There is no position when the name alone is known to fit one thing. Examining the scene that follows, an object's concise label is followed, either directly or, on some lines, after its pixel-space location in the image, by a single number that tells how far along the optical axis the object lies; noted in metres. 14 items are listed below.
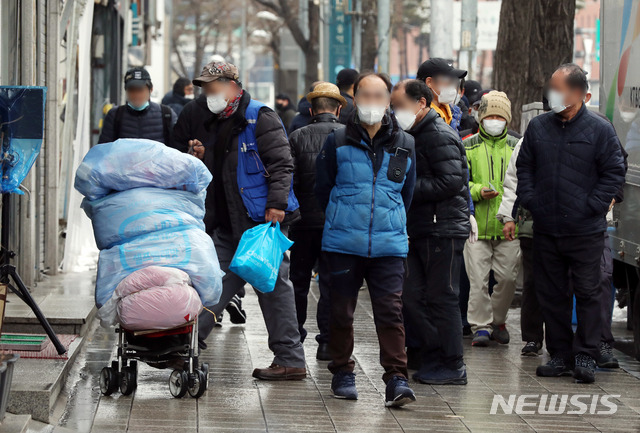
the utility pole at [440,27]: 34.47
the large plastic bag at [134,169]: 13.89
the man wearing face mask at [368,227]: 13.98
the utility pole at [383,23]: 50.56
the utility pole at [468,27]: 37.09
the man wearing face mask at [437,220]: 15.27
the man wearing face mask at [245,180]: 15.13
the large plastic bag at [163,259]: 13.67
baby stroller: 13.73
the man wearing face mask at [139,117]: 21.16
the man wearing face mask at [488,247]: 19.06
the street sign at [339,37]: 59.59
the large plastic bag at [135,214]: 13.83
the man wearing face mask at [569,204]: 15.92
